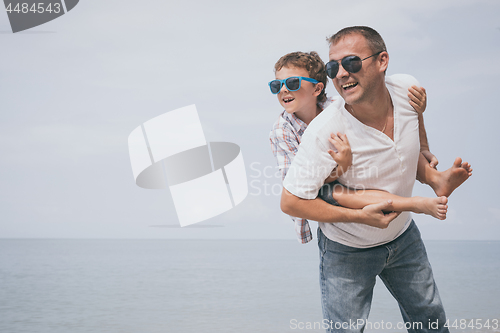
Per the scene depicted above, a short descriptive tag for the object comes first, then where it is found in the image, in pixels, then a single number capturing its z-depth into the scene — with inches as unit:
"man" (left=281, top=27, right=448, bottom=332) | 89.7
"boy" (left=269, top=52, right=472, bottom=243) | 88.2
